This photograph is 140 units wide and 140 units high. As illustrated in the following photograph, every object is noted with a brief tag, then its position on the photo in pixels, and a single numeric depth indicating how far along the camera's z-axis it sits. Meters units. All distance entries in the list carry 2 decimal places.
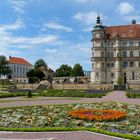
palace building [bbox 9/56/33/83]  80.04
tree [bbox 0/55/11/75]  65.83
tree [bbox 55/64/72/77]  66.13
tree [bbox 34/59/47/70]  74.64
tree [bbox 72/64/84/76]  62.89
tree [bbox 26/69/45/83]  56.37
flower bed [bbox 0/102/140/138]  7.85
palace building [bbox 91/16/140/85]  44.66
